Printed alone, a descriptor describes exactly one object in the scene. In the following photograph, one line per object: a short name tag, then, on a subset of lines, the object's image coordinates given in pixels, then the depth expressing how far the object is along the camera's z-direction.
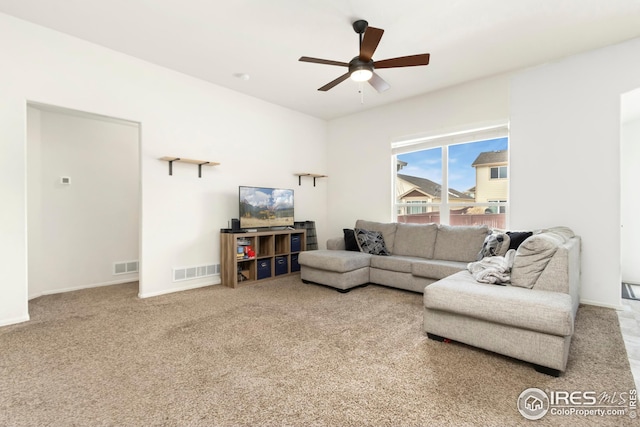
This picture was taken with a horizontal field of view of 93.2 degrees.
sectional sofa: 1.92
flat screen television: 4.38
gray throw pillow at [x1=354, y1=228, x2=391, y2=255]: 4.46
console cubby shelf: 4.23
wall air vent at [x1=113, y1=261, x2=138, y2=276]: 4.54
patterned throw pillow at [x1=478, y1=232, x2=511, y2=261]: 3.35
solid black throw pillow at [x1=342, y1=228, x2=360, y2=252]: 4.62
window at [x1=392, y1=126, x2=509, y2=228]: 4.19
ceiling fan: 2.61
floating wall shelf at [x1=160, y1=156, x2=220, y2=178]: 3.84
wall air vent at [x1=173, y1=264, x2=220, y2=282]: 4.04
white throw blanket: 2.43
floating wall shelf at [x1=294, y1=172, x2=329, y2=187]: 5.53
